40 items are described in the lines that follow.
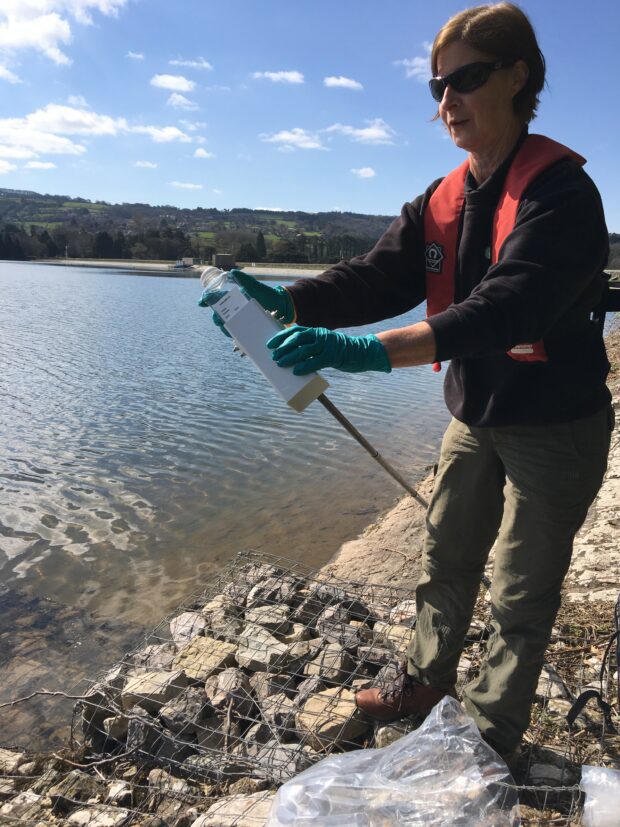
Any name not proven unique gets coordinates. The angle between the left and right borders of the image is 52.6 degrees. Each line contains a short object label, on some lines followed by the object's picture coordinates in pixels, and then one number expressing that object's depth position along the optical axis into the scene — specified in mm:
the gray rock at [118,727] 3082
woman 1854
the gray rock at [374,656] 3244
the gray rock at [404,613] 3620
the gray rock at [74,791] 2717
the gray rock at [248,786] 2520
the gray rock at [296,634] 3566
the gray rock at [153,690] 3129
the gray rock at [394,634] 3402
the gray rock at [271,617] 3662
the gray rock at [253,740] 2756
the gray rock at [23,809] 2672
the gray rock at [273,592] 3980
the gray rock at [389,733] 2627
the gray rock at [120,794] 2641
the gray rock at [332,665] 3136
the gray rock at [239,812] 2205
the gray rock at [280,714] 2793
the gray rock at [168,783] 2648
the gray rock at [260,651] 3275
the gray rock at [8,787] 2904
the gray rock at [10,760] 3122
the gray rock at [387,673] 2875
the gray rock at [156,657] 3493
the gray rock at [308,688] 2982
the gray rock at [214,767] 2642
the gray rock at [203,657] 3324
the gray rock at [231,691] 3037
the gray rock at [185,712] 2971
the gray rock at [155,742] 2861
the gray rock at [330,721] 2686
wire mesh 2535
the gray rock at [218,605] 3961
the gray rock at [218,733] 2869
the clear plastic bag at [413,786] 1968
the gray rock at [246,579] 4109
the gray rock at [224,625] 3608
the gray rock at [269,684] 3080
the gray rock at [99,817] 2510
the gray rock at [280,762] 2525
